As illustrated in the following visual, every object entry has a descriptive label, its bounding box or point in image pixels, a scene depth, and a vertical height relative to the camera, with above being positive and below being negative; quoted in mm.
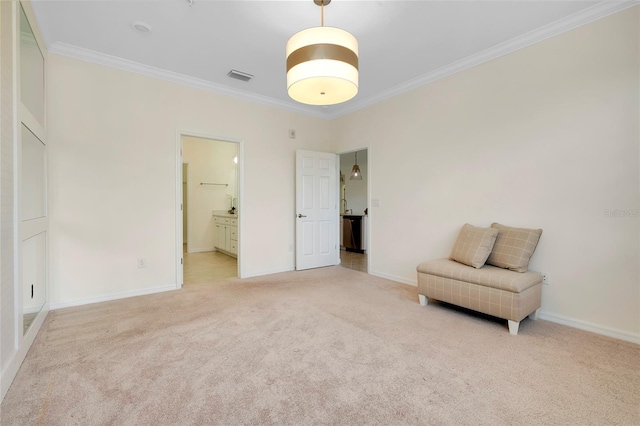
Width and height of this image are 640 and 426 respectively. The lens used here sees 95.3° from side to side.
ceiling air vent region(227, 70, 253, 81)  3646 +1737
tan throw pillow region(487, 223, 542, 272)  2670 -367
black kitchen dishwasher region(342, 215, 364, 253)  6586 -498
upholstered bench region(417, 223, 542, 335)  2455 -609
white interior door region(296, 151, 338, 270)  4832 +7
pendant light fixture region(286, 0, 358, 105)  1931 +1026
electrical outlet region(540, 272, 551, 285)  2750 -655
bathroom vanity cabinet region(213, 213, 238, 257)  5950 -484
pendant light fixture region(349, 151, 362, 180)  6965 +886
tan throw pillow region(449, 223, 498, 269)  2814 -362
